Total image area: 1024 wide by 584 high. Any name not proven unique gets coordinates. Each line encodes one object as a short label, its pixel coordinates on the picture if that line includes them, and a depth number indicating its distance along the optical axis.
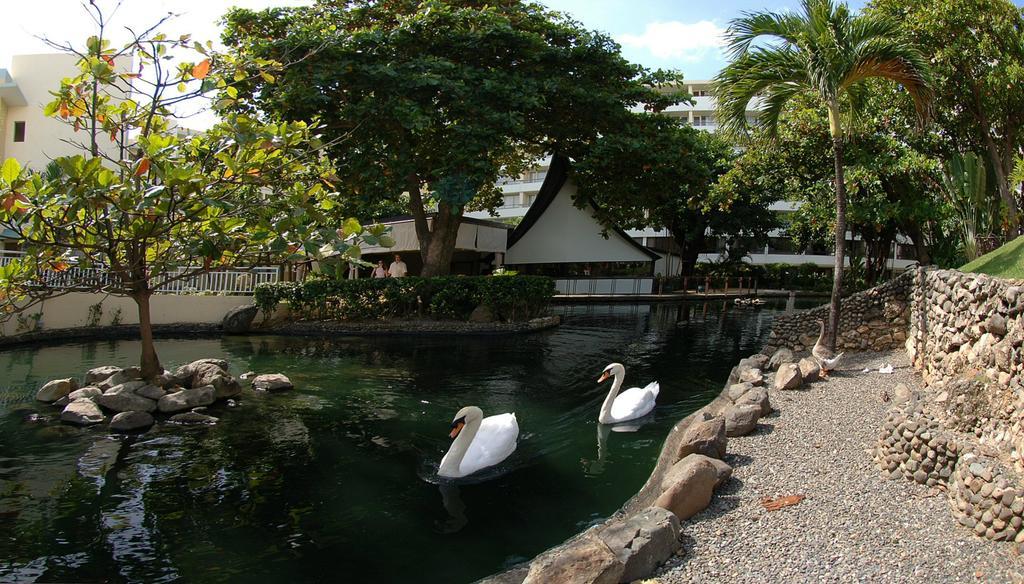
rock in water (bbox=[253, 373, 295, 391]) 10.15
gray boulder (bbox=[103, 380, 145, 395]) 8.55
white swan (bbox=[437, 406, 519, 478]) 6.39
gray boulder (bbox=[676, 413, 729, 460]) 5.94
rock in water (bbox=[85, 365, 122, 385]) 9.70
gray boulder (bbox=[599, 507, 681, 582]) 3.94
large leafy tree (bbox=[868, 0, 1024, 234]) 13.54
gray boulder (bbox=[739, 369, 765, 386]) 8.94
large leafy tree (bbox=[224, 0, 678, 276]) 14.57
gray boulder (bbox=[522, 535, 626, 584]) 3.74
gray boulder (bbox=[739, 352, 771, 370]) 10.40
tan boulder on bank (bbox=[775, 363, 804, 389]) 8.78
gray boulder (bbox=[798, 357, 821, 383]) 9.13
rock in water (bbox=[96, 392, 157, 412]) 8.35
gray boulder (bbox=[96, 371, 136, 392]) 9.10
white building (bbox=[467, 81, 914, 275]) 48.78
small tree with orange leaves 5.84
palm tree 10.38
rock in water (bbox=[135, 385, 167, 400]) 8.70
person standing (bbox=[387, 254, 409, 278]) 19.33
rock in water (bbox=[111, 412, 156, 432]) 7.83
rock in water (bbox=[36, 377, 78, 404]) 8.97
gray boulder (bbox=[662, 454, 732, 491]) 5.06
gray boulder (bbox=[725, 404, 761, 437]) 6.75
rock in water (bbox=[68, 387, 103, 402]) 8.52
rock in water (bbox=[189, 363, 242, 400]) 9.36
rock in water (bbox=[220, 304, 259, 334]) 17.42
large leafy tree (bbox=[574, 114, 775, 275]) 16.33
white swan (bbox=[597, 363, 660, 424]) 8.43
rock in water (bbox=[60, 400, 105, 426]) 8.07
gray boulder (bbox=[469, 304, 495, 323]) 17.73
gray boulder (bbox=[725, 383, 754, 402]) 8.48
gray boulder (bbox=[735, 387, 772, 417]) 7.40
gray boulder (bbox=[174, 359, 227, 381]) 9.58
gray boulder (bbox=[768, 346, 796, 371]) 10.59
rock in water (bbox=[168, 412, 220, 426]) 8.23
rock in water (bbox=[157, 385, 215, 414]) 8.58
